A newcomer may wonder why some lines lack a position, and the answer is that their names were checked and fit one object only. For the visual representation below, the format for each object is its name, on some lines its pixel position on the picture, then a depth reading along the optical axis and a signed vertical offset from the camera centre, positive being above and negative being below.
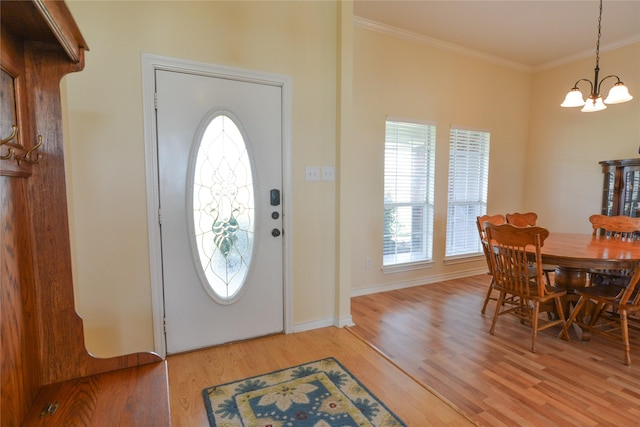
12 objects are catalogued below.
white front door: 2.34 -0.15
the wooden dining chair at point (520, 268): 2.46 -0.65
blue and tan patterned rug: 1.76 -1.26
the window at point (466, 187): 4.46 +0.03
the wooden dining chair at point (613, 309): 2.35 -0.96
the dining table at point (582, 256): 2.37 -0.50
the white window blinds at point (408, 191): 4.00 -0.03
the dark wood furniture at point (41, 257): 0.84 -0.21
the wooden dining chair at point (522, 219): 3.75 -0.35
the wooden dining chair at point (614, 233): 3.01 -0.46
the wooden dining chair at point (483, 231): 2.99 -0.41
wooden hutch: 3.60 +0.03
